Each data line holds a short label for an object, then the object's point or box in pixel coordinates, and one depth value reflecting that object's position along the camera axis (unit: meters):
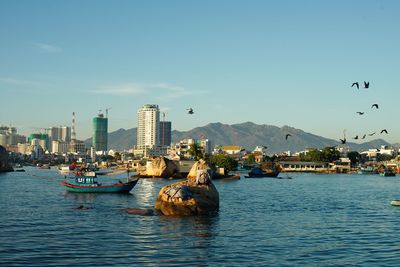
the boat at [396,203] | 61.85
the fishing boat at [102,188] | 81.57
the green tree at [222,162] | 159.12
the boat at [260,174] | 159.10
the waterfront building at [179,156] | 180.30
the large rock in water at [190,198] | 50.50
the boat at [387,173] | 178.62
